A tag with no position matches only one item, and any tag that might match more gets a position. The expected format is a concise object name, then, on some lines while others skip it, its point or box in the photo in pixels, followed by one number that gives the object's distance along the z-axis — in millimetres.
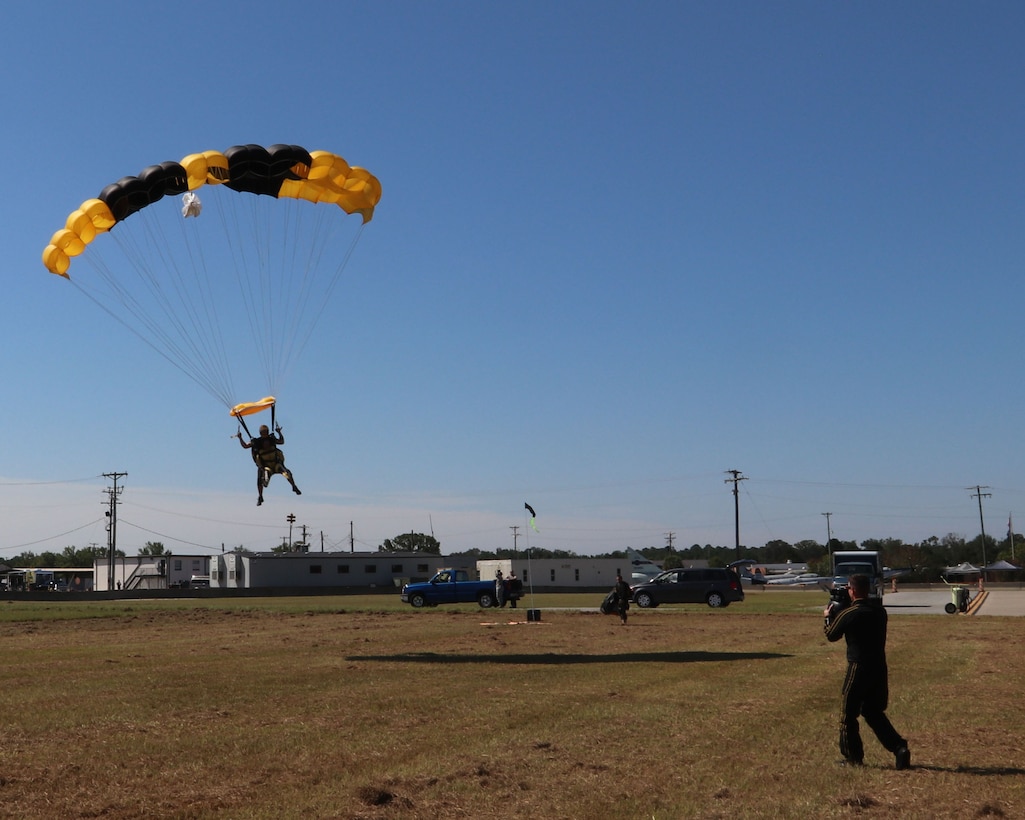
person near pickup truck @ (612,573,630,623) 31344
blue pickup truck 43688
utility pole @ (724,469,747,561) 105031
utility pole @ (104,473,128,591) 88038
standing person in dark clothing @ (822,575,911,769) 8969
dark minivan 40906
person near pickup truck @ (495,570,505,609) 41625
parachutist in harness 21844
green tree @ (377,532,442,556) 179000
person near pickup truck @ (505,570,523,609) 41906
